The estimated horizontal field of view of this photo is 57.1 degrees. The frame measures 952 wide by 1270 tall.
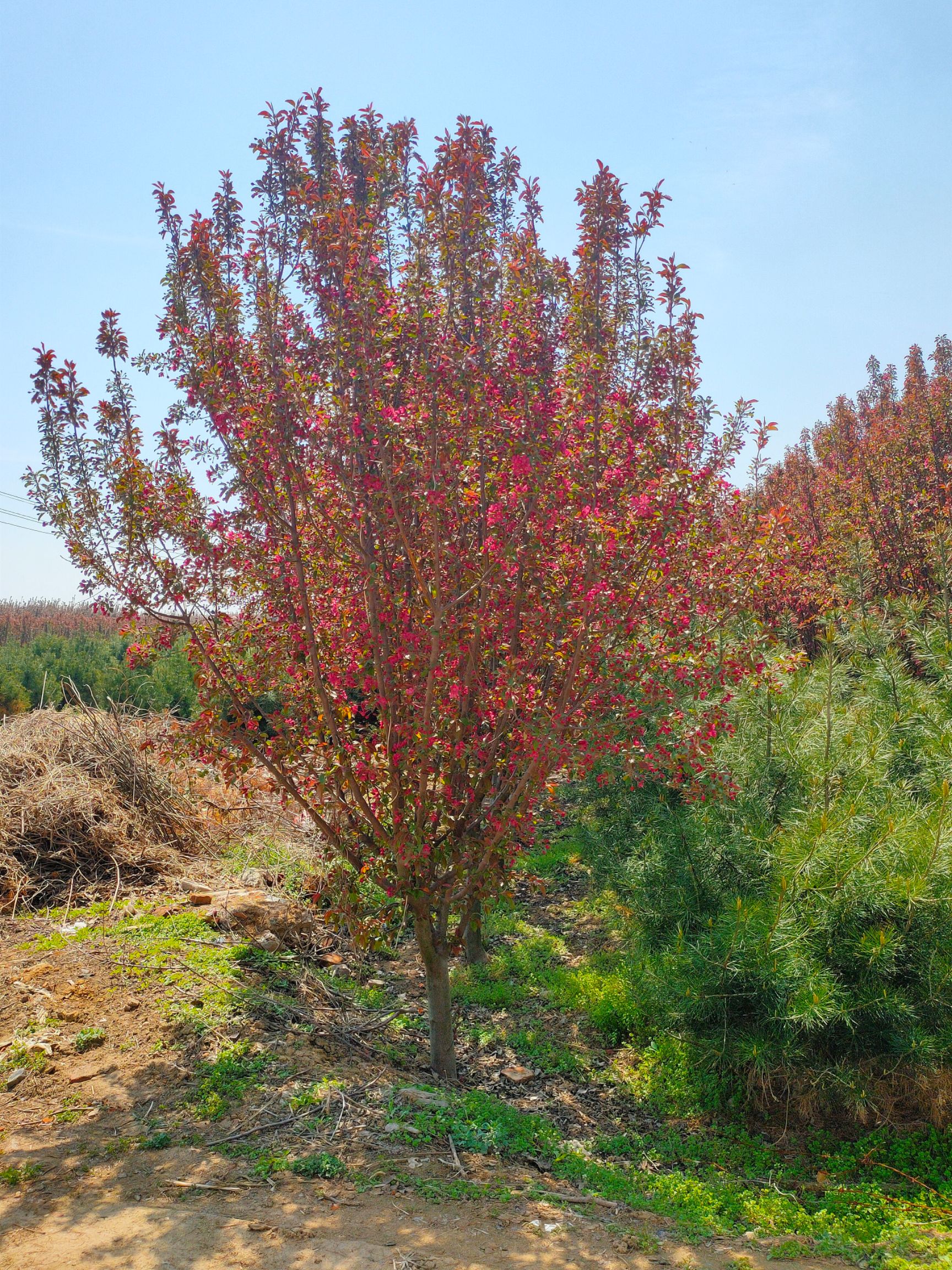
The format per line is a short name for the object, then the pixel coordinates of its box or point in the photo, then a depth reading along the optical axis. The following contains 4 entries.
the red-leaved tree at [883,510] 8.25
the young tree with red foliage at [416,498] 3.73
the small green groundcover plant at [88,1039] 4.05
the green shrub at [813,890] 3.87
